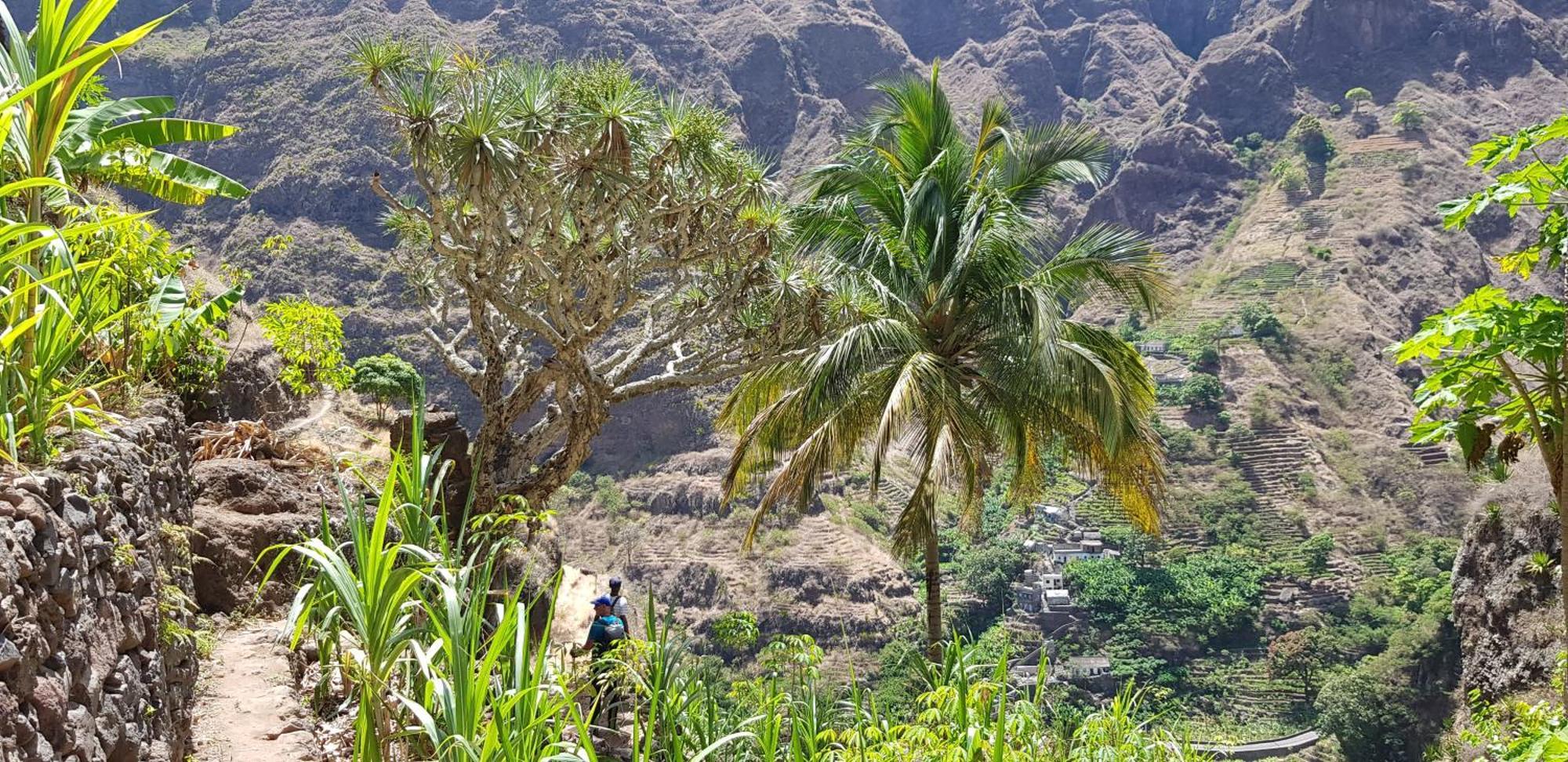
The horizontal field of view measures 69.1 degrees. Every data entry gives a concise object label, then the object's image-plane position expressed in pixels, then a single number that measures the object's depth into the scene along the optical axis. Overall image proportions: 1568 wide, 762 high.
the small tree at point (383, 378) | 17.19
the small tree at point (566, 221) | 9.58
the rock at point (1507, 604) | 13.02
